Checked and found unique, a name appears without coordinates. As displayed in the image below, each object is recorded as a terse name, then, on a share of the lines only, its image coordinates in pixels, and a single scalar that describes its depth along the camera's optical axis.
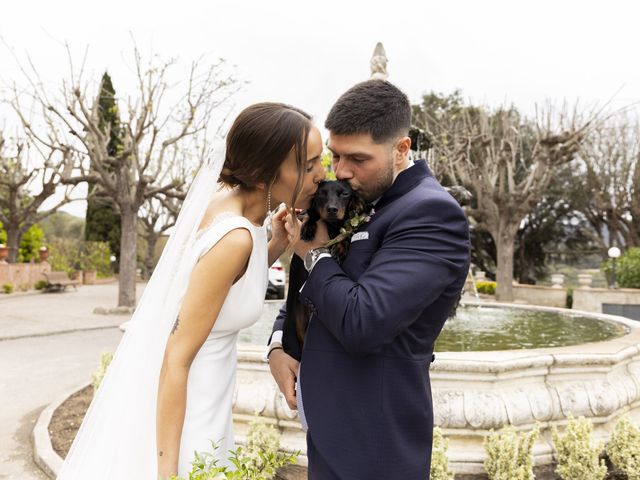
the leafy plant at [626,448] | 3.86
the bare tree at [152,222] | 31.16
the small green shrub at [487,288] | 26.25
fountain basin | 3.97
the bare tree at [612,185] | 30.25
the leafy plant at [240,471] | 1.53
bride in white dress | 1.83
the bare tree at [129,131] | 14.71
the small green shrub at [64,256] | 28.36
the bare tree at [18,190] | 23.59
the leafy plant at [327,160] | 7.07
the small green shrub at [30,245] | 28.28
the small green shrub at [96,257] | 31.22
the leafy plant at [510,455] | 3.57
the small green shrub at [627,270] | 21.03
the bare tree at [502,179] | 21.20
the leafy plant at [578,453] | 3.73
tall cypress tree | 33.34
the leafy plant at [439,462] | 3.42
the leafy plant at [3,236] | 27.83
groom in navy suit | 1.61
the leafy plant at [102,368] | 4.99
